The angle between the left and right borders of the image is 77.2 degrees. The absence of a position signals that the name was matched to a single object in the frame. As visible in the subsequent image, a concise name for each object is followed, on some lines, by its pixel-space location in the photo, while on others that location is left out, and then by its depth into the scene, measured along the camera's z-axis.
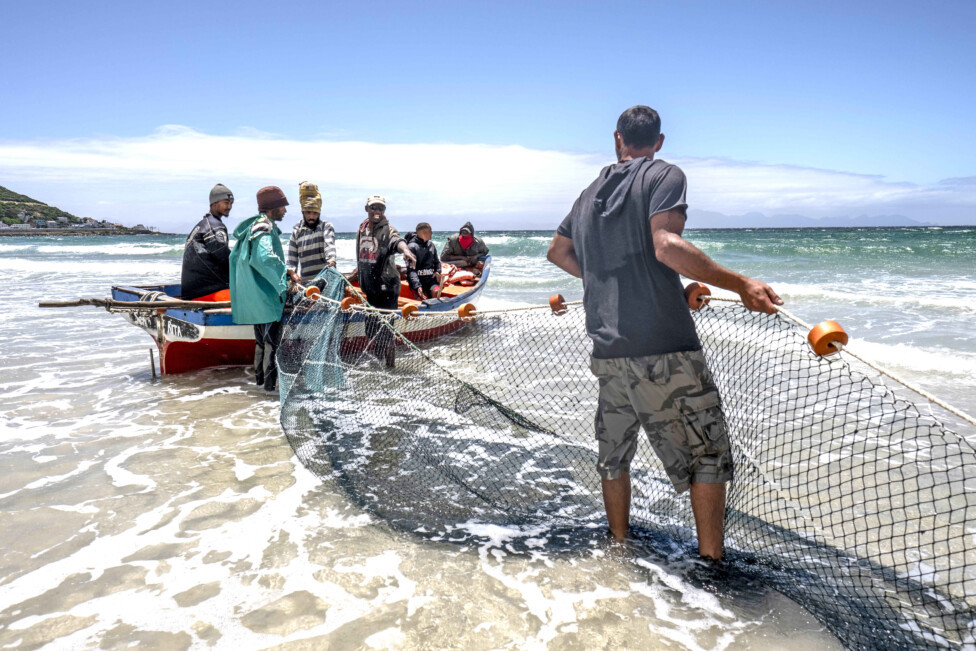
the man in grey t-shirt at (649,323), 2.55
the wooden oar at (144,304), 6.23
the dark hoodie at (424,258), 9.53
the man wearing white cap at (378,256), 7.04
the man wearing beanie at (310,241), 6.50
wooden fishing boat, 6.62
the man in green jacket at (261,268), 5.68
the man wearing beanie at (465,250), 12.63
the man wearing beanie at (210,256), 6.25
